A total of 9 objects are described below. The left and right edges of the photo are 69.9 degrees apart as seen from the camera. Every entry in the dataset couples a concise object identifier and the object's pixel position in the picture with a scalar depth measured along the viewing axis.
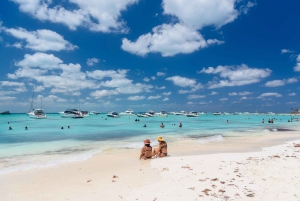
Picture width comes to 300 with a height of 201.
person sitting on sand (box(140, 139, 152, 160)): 12.73
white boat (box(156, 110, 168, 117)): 128.45
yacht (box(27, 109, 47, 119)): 90.46
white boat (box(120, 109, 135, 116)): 135.82
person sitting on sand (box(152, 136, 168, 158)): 13.53
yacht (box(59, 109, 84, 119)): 94.81
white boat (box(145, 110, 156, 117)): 113.31
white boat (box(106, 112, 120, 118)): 104.88
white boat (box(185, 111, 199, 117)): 119.81
